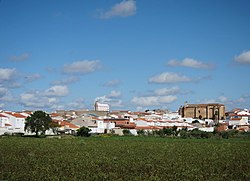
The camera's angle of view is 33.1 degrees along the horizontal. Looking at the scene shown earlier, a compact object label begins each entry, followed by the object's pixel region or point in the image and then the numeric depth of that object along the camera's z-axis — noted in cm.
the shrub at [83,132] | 8956
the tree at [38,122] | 8194
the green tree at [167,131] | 9642
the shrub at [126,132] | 9981
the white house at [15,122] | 9641
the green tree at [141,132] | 9851
